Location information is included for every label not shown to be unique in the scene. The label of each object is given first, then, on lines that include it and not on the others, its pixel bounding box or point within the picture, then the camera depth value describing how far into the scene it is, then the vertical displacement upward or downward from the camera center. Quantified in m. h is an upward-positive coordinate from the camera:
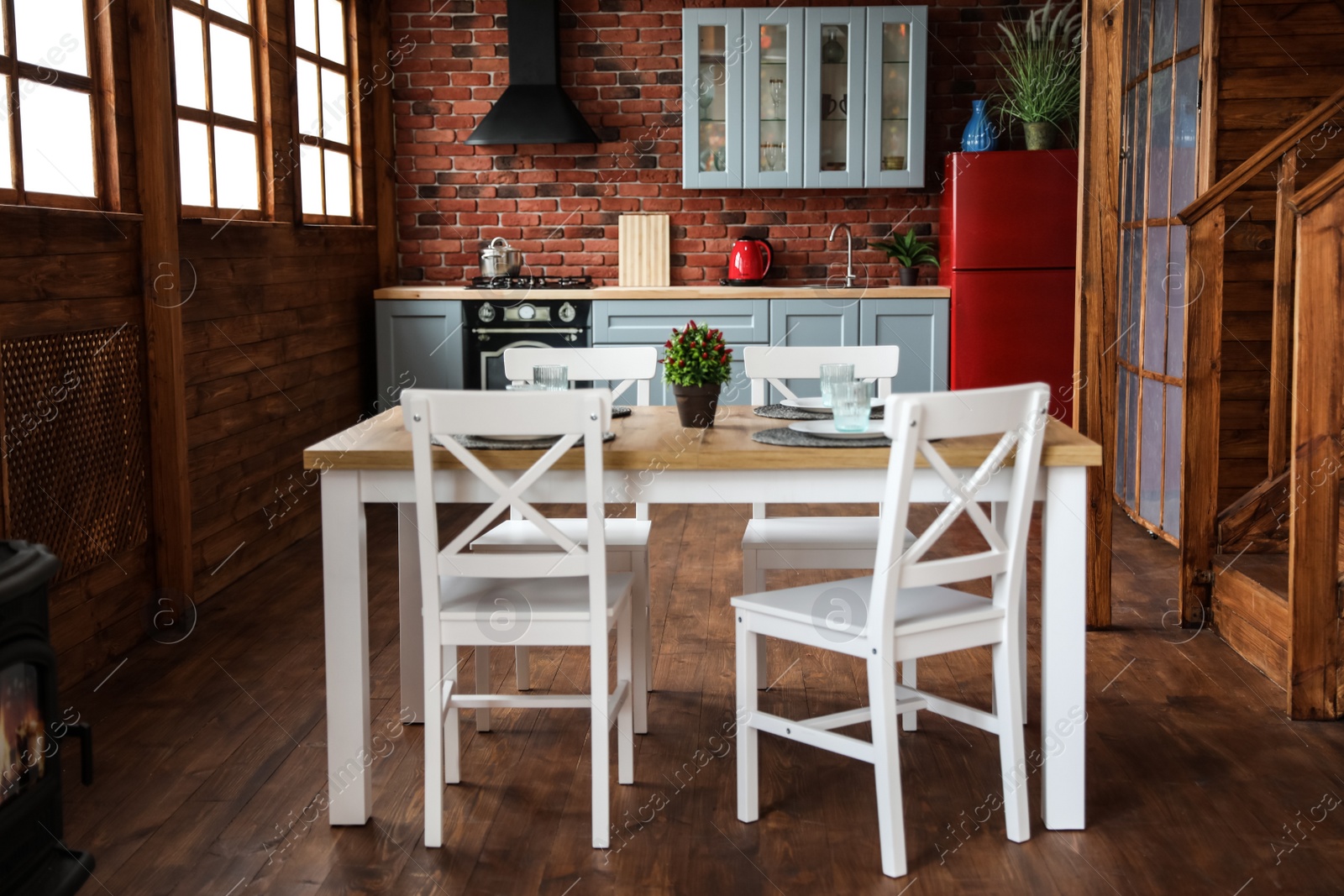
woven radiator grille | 2.99 -0.34
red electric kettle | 6.25 +0.20
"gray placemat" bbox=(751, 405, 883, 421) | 2.79 -0.25
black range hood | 6.05 +1.01
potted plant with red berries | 2.60 -0.14
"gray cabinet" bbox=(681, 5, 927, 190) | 5.85 +0.96
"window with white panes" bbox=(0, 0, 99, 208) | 3.04 +0.51
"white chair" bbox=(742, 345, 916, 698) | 2.76 -0.53
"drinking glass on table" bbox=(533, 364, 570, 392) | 2.58 -0.15
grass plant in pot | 5.62 +0.97
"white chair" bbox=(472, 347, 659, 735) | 2.77 -0.52
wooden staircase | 2.80 -0.37
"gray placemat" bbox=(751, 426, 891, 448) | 2.32 -0.26
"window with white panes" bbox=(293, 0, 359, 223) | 5.18 +0.84
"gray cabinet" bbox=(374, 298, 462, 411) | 5.93 -0.18
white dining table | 2.28 -0.35
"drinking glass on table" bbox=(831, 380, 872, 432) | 2.47 -0.20
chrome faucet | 6.23 +0.22
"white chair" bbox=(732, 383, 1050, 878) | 2.08 -0.55
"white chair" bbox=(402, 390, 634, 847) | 2.12 -0.47
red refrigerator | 5.60 +0.15
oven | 5.89 -0.10
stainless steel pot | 6.09 +0.22
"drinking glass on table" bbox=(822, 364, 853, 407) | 2.49 -0.14
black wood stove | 1.79 -0.63
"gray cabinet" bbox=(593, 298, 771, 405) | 5.87 -0.08
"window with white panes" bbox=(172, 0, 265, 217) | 4.04 +0.68
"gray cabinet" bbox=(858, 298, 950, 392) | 5.82 -0.14
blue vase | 5.82 +0.77
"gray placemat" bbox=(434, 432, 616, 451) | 2.30 -0.25
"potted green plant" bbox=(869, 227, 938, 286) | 6.15 +0.23
